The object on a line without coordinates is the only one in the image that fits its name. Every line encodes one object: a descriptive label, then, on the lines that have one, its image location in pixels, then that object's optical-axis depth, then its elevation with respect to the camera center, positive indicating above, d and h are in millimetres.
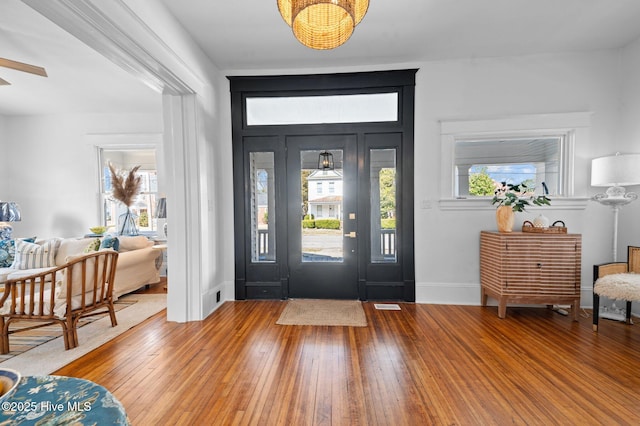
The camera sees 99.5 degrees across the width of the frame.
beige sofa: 3621 -816
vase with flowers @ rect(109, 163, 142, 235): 4836 +244
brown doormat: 2893 -1257
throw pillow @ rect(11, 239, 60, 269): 3717 -683
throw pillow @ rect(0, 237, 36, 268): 3812 -655
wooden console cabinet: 2830 -700
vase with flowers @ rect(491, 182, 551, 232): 3049 +11
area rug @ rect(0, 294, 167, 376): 2148 -1261
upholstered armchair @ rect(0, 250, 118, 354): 2270 -824
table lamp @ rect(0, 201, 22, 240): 4062 -146
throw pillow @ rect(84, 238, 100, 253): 3543 -543
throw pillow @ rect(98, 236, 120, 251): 3571 -496
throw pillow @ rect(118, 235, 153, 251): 4090 -572
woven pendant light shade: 1491 +1097
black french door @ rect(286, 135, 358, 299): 3590 -212
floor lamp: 2715 +253
